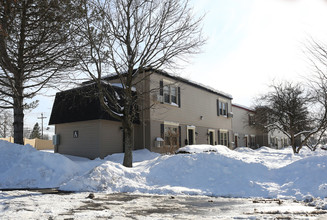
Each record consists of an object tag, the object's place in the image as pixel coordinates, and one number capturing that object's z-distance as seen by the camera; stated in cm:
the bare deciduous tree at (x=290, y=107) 2545
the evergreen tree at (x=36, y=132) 6233
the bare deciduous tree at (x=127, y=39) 1213
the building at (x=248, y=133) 3444
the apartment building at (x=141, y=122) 1678
